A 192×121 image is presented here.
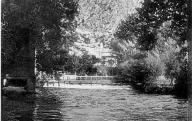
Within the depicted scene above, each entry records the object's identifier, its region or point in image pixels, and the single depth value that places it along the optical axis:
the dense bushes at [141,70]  60.06
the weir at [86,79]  73.81
